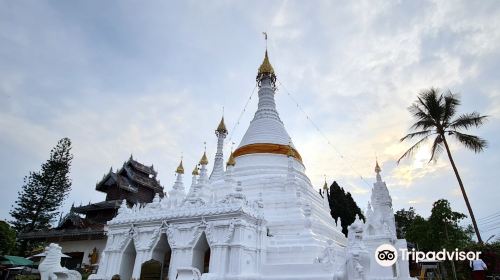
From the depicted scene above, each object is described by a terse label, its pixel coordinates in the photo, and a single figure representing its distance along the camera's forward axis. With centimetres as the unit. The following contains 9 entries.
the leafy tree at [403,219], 4868
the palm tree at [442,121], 2155
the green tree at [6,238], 3262
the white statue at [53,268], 1605
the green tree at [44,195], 4106
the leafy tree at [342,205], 4366
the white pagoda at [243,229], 1878
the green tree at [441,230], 2473
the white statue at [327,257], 1803
